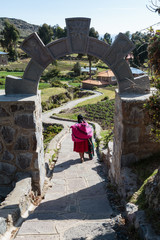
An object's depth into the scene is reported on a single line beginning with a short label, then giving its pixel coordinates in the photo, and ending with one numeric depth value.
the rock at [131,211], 2.67
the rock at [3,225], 2.89
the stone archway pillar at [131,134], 3.86
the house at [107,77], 41.06
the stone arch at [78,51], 3.99
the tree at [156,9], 2.43
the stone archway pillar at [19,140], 4.12
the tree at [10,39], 54.04
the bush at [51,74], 43.19
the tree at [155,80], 2.63
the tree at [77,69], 48.44
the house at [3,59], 52.88
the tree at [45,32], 64.44
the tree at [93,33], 52.65
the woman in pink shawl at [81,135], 6.32
